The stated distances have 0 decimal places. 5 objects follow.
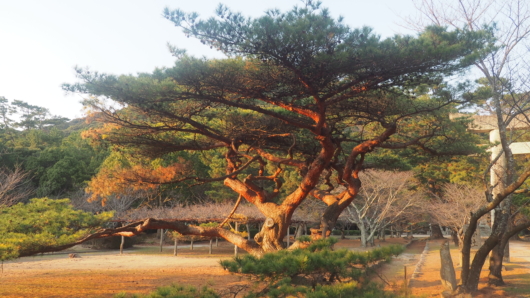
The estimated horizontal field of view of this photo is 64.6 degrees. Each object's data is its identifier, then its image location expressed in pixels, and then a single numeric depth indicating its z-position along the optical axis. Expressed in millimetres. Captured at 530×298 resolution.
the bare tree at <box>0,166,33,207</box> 21703
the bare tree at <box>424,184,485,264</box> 18983
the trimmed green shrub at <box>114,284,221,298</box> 3992
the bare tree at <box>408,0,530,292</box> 7232
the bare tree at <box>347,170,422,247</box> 22188
